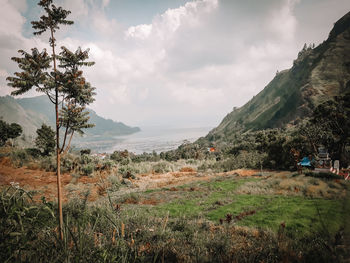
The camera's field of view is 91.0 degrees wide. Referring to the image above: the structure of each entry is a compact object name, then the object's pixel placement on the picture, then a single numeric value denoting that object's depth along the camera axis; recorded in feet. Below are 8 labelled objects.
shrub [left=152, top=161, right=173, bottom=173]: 66.18
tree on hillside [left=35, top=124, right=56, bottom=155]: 75.64
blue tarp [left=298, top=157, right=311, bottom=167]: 52.13
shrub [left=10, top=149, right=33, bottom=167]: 49.69
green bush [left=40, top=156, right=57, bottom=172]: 49.16
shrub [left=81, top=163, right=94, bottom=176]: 49.98
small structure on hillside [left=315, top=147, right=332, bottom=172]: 46.14
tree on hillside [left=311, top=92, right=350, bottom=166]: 52.65
